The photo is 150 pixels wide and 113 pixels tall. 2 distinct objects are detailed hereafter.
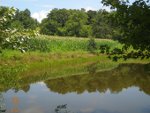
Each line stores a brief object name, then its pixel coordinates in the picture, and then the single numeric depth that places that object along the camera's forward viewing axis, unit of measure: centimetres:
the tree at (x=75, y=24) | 6350
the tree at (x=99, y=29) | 6165
